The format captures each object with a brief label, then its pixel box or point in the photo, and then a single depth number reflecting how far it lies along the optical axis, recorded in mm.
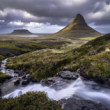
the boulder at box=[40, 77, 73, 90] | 15905
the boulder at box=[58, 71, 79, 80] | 17719
